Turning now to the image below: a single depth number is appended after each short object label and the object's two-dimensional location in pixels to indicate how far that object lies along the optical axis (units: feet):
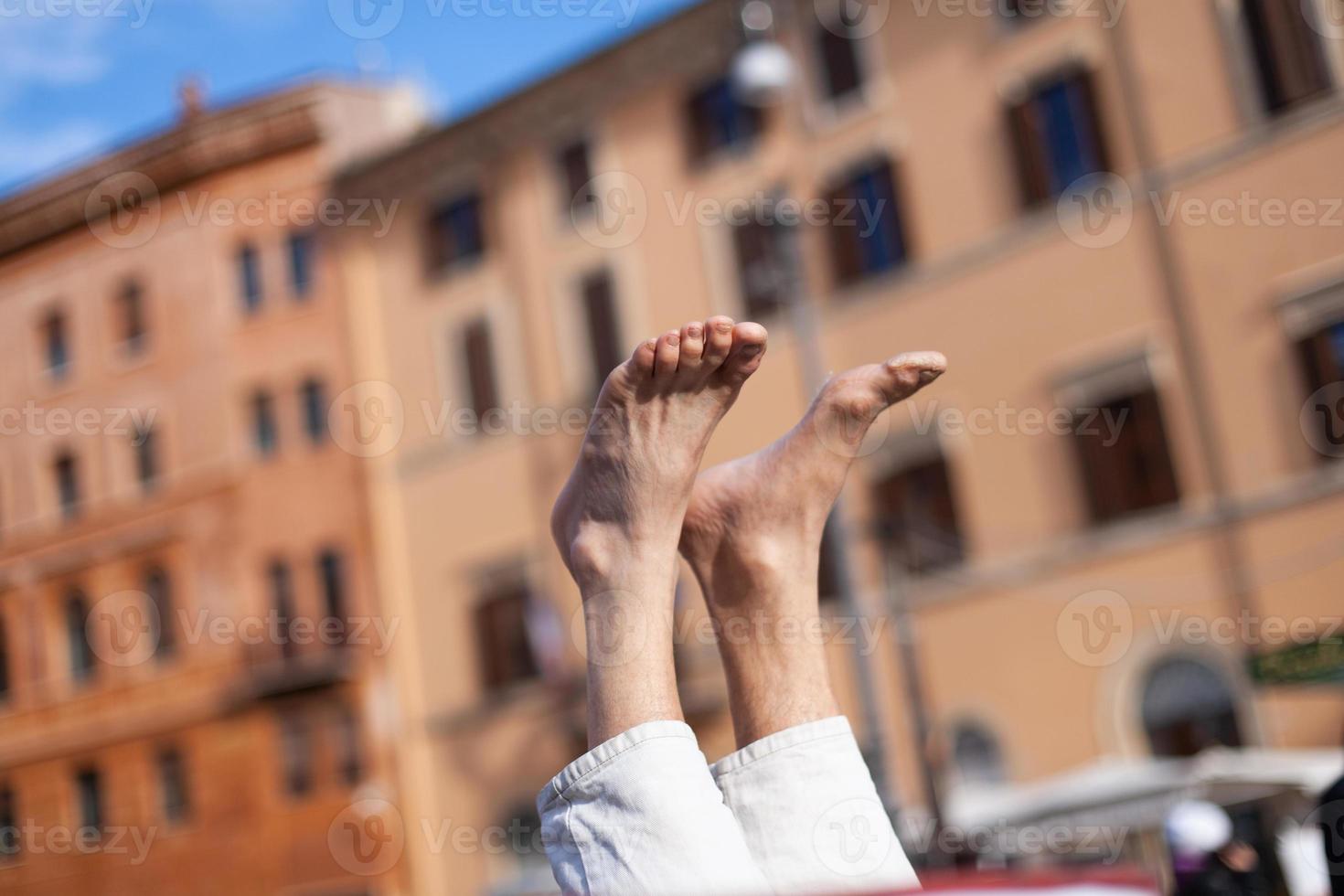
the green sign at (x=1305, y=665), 38.68
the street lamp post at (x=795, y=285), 36.91
